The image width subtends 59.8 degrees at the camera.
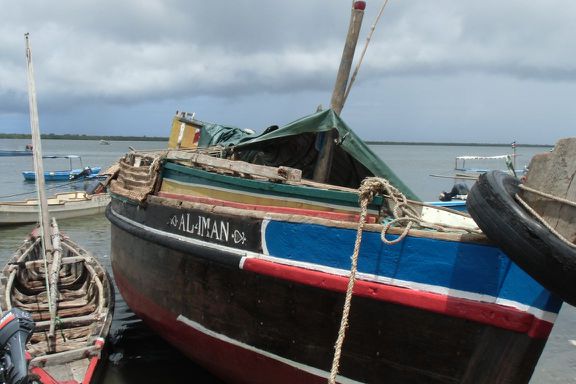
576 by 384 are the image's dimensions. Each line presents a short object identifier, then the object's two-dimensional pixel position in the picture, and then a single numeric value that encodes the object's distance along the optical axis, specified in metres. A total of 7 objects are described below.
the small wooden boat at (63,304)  6.12
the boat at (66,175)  33.59
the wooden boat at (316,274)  3.55
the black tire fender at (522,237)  2.85
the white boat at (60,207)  19.31
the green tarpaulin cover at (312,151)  5.52
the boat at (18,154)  44.97
